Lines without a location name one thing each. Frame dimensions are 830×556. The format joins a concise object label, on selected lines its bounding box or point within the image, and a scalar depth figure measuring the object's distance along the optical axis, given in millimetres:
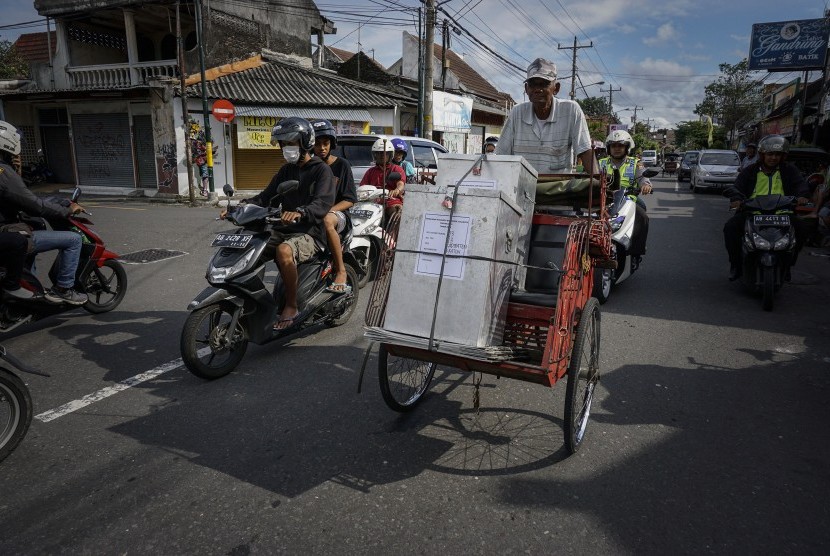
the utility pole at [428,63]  17281
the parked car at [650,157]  41188
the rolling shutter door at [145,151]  19734
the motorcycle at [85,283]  4836
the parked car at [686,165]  27391
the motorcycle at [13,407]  3088
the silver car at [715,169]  20797
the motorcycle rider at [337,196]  5180
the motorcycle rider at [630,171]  7004
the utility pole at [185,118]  17172
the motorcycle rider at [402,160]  8453
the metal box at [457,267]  2852
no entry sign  17125
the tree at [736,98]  50031
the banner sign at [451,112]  23031
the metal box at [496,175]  3113
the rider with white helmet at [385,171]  7473
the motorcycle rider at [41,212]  4711
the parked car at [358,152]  10188
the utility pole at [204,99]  16645
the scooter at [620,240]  6465
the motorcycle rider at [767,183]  6465
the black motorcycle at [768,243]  6215
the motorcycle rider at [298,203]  4676
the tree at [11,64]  31609
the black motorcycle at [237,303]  4125
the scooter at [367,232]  6914
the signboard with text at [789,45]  25281
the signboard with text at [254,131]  19719
